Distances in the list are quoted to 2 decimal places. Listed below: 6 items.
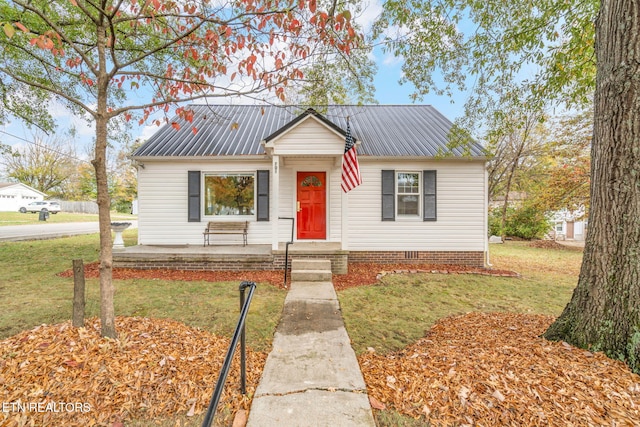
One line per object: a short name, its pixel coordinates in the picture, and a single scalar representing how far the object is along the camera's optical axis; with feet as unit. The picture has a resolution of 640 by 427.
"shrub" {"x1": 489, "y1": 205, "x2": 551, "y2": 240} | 48.21
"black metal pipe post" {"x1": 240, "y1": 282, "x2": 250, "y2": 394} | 7.58
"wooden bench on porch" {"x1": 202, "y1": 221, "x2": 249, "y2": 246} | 27.18
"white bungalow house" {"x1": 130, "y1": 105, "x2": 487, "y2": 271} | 26.73
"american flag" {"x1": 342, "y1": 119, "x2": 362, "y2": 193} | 20.52
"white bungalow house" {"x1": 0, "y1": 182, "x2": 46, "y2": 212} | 129.18
